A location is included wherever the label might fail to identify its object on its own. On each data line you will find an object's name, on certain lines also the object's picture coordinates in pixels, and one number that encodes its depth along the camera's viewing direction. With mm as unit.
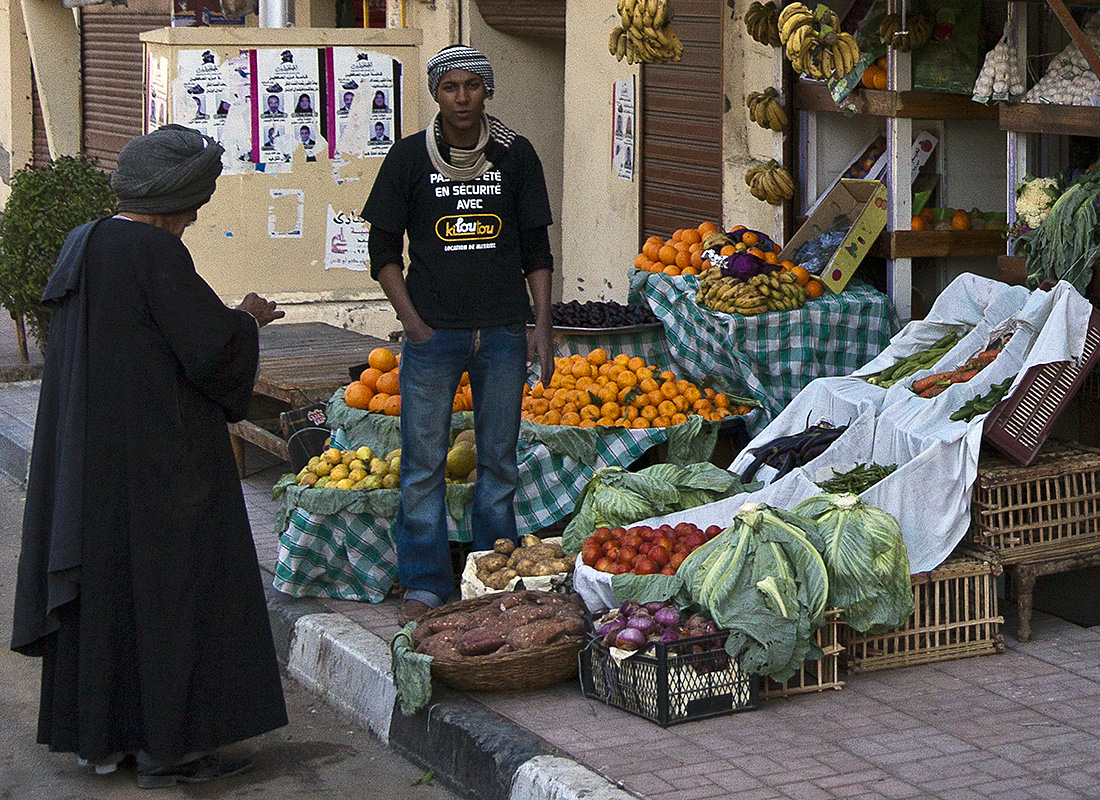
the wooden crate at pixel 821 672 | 4852
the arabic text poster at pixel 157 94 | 10336
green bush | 10227
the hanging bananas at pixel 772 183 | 7613
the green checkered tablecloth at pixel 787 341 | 6870
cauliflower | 5801
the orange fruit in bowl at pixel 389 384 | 6734
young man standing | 5559
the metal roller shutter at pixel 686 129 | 8414
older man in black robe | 4445
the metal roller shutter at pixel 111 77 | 15086
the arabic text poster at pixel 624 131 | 9383
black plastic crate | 4613
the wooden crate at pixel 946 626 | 5082
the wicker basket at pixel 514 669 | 4836
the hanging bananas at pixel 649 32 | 7441
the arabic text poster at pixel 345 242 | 10836
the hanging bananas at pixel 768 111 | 7551
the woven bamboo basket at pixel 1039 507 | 5281
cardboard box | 6945
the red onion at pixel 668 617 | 4770
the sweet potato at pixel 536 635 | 4891
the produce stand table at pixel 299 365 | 7770
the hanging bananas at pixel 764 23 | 7359
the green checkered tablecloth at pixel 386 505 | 6066
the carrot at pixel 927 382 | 5762
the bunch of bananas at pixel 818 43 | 6496
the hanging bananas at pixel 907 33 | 6668
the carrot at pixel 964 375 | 5645
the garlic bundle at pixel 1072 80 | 5664
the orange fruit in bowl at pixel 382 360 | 6891
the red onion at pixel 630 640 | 4668
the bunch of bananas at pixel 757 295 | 6836
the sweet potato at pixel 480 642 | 4922
